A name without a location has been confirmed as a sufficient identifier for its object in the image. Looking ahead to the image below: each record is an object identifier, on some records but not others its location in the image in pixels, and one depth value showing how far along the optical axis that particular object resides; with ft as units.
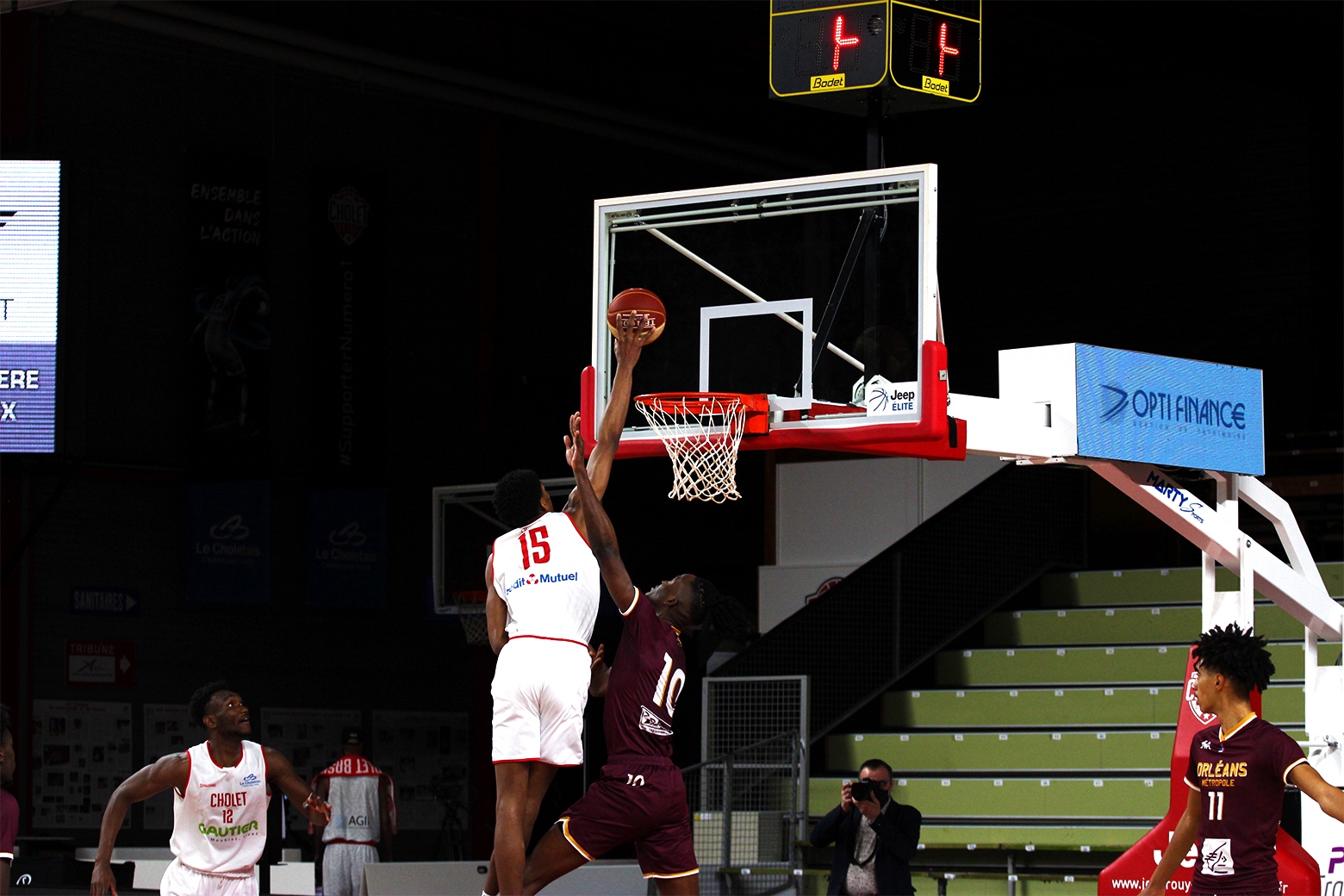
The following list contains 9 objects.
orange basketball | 52.85
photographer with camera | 77.82
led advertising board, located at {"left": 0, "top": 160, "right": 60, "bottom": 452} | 86.12
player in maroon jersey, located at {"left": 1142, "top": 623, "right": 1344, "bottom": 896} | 46.06
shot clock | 57.41
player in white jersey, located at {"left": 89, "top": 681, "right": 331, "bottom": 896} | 56.59
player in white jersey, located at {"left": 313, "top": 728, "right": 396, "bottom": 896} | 106.42
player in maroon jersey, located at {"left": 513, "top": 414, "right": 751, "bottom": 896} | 48.80
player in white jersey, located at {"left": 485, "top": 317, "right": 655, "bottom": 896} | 47.39
